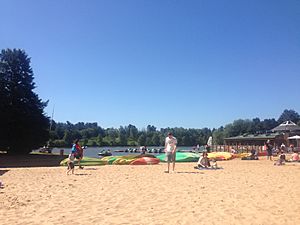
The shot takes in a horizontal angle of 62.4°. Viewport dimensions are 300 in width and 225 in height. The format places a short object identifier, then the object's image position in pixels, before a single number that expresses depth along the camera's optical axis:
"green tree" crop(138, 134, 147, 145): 97.58
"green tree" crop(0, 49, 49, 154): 25.66
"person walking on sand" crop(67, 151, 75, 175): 10.61
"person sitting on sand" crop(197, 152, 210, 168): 12.70
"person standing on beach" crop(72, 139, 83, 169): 11.81
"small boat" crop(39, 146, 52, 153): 34.47
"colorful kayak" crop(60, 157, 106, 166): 14.88
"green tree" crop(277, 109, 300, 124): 101.52
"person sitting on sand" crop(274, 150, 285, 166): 15.67
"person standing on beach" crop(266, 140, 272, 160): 20.31
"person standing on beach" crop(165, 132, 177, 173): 10.75
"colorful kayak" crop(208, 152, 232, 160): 20.23
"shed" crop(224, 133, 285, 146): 38.29
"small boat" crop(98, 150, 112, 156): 41.81
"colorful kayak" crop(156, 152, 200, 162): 17.58
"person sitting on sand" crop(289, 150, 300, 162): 17.74
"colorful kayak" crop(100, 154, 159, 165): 15.45
